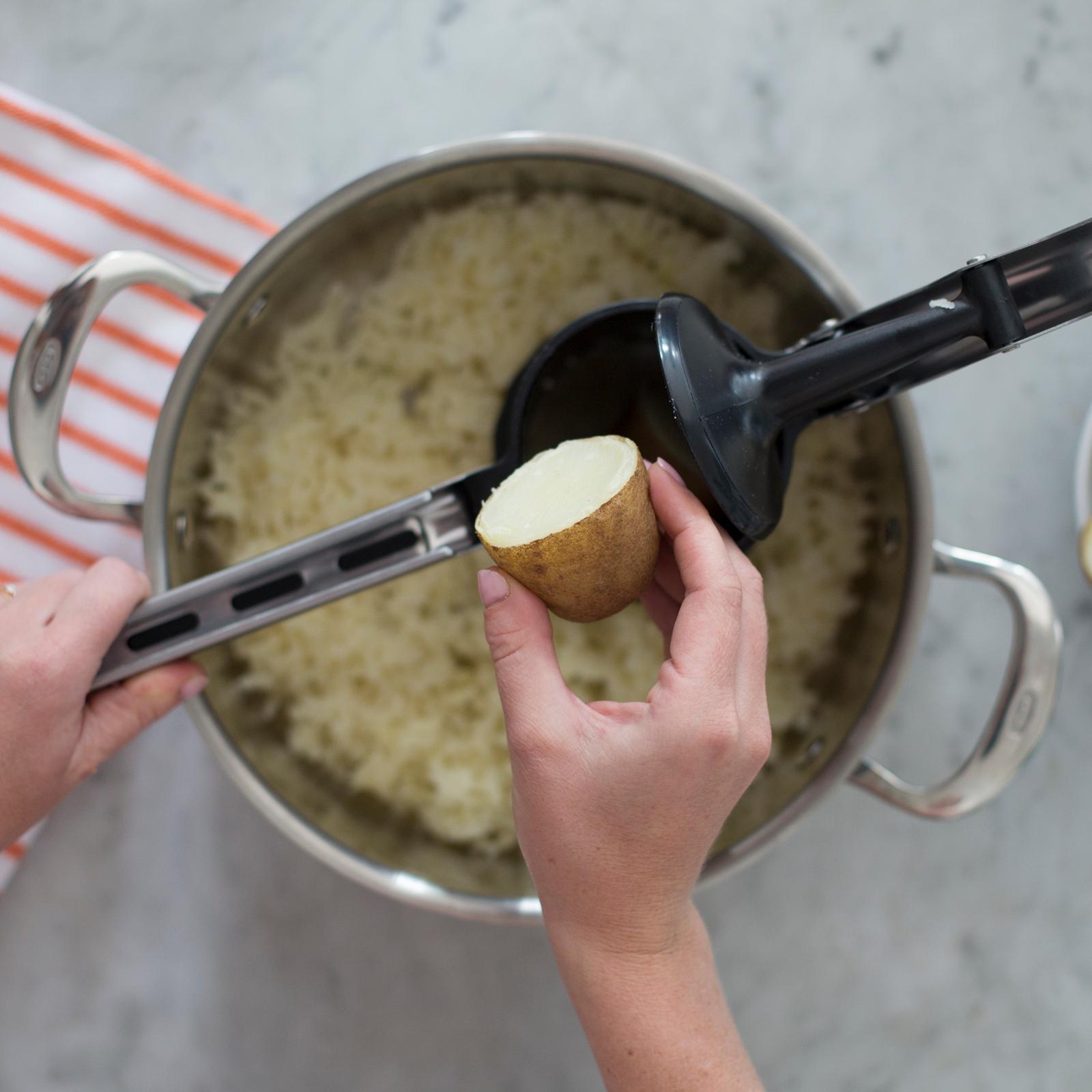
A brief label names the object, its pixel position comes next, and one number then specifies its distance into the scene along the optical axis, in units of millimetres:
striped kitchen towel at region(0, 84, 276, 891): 789
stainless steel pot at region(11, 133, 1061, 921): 662
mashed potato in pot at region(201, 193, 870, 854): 798
